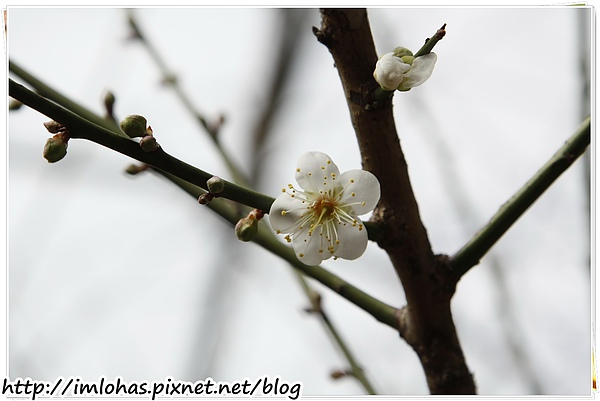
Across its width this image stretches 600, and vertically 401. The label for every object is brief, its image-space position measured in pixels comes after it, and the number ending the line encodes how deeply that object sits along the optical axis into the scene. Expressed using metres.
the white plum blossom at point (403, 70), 0.56
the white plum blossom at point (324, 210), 0.57
